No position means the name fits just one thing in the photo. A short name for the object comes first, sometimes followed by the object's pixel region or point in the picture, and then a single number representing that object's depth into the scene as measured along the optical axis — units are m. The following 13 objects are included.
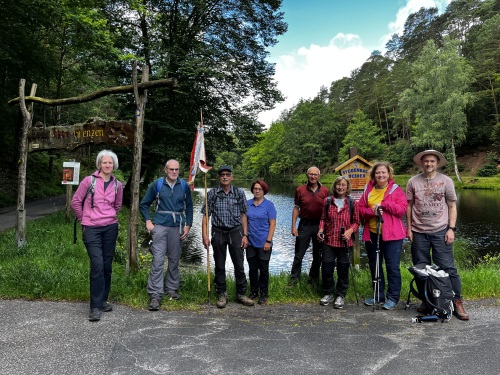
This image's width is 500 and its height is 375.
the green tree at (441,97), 35.41
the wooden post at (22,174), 6.90
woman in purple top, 5.04
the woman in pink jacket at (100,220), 4.36
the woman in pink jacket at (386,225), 4.79
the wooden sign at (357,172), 7.71
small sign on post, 9.04
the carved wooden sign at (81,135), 6.23
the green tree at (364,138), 49.84
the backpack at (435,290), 4.25
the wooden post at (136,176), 5.83
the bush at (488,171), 34.94
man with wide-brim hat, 4.61
